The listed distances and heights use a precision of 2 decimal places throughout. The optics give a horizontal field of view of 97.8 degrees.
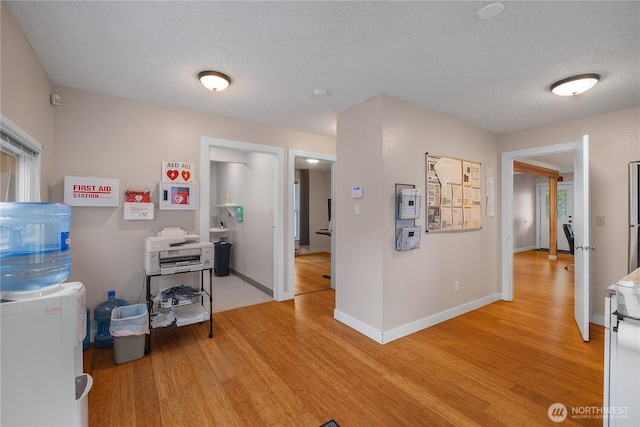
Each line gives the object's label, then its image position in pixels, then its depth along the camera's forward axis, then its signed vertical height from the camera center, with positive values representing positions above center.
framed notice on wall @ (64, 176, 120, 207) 2.56 +0.22
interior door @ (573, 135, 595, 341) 2.71 -0.26
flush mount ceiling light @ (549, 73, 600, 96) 2.32 +1.09
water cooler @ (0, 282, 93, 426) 1.16 -0.63
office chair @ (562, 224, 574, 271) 6.42 -0.53
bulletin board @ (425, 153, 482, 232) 3.12 +0.21
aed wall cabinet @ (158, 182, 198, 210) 2.98 +0.20
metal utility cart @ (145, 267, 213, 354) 2.60 -0.97
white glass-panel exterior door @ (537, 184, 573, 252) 8.02 -0.02
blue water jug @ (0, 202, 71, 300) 1.27 -0.20
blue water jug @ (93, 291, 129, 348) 2.57 -1.01
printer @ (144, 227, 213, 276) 2.54 -0.38
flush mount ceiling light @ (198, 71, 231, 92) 2.31 +1.13
